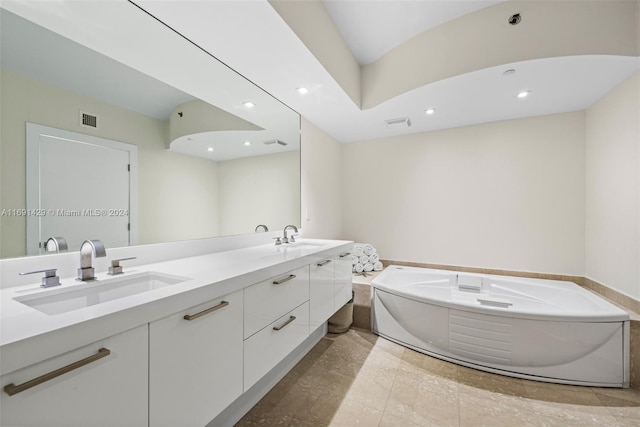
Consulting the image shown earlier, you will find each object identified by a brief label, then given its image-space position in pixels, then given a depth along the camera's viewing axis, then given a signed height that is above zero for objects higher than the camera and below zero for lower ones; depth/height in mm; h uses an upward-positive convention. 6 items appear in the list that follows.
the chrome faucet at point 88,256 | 988 -174
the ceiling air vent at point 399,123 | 2772 +962
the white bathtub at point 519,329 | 1761 -885
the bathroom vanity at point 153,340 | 583 -389
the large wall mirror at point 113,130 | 957 +392
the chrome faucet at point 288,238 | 2314 -234
